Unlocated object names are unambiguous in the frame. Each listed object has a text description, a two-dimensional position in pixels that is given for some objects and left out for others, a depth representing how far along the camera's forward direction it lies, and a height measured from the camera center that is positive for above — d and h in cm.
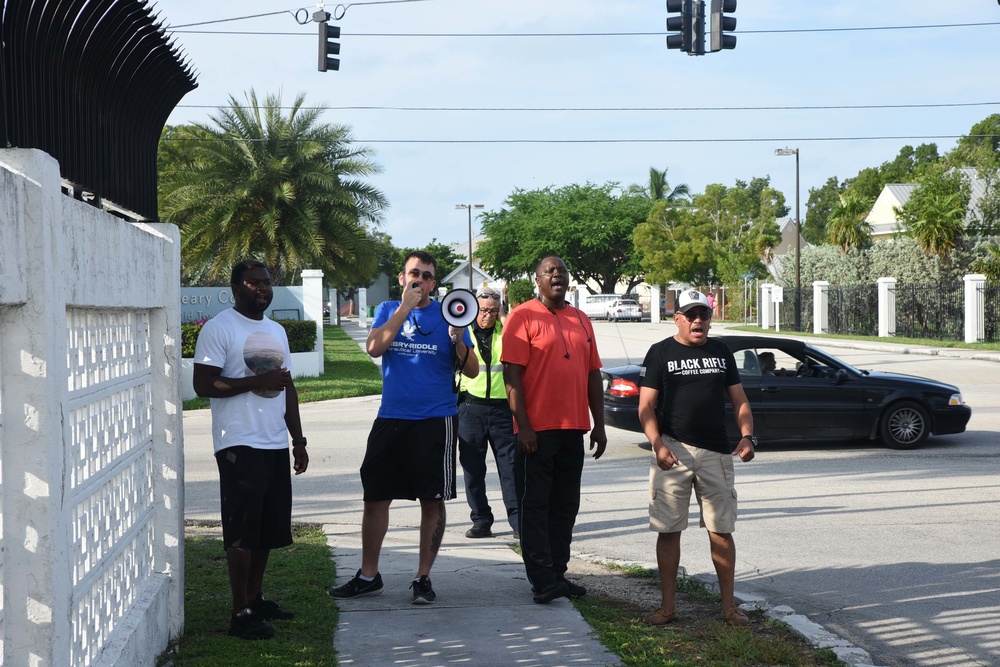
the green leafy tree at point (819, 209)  11850 +1095
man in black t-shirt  572 -73
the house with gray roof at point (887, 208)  6512 +616
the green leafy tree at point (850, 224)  4719 +365
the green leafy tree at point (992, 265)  3578 +135
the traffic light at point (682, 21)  1672 +443
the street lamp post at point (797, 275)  4484 +137
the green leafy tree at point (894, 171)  9381 +1223
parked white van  7137 +32
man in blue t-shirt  593 -62
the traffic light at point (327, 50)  1836 +442
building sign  2248 +21
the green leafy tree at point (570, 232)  8106 +584
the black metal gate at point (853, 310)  4219 -12
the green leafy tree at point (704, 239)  6888 +454
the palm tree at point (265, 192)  2761 +307
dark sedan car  1227 -106
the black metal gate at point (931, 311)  3672 -16
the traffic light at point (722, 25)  1650 +433
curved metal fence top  320 +84
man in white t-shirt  523 -59
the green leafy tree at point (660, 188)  9244 +1025
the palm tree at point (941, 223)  3912 +301
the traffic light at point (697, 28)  1680 +434
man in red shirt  605 -58
